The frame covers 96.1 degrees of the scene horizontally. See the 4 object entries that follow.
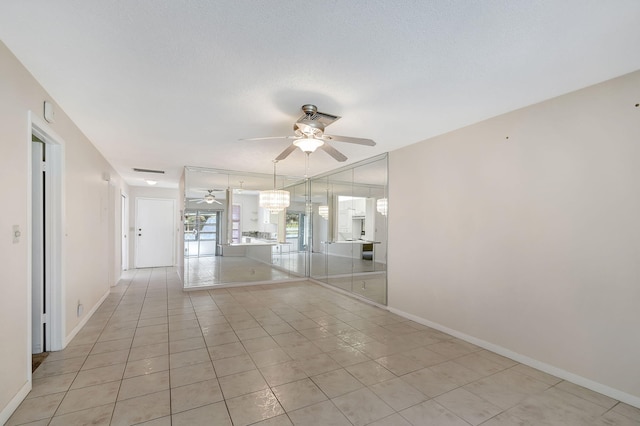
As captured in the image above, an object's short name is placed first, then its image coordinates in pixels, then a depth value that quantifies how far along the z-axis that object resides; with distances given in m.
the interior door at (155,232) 8.03
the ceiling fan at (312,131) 2.62
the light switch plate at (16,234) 1.99
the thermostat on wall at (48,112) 2.47
